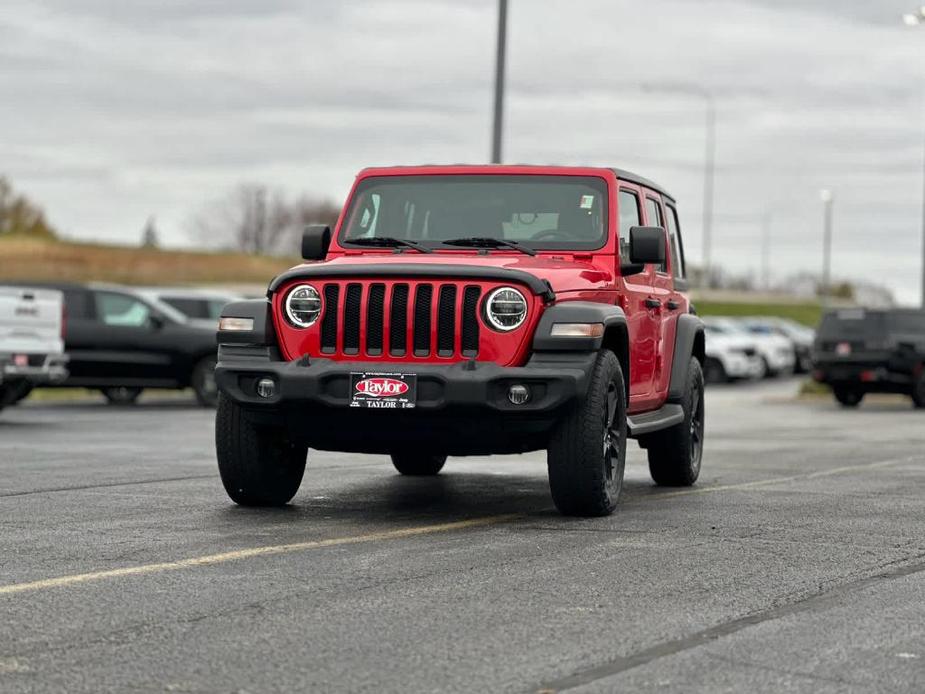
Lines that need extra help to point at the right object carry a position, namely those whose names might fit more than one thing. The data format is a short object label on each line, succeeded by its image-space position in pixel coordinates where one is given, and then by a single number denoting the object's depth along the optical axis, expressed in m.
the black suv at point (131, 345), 25.17
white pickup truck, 19.81
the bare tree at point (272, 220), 137.62
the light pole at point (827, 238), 78.75
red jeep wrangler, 9.35
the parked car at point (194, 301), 27.33
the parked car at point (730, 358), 43.88
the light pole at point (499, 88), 24.84
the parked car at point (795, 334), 52.81
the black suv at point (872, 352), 30.16
